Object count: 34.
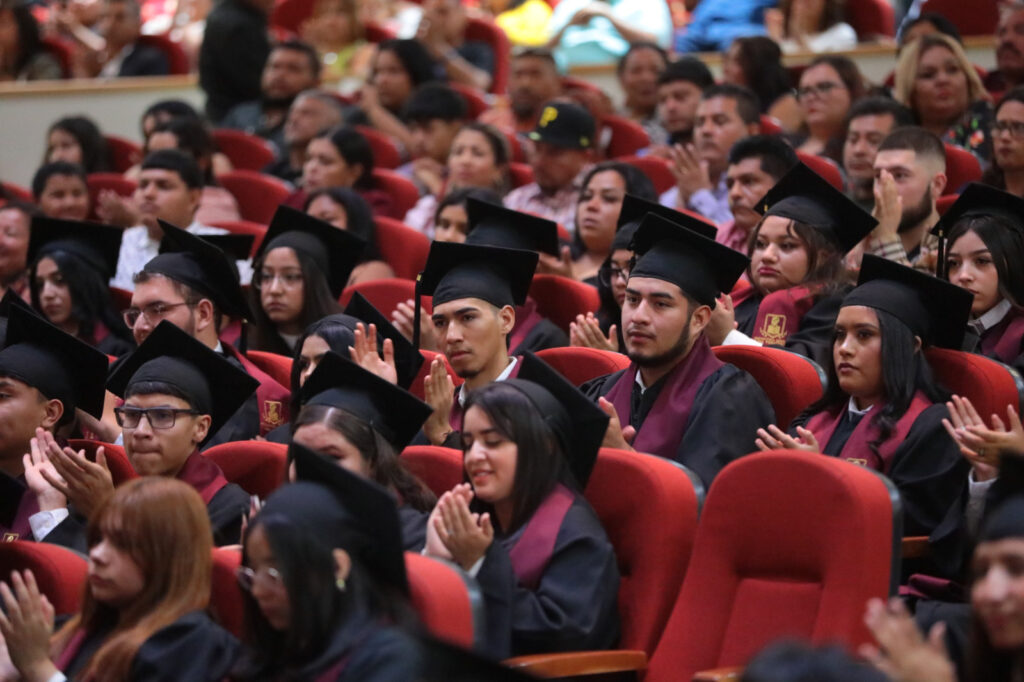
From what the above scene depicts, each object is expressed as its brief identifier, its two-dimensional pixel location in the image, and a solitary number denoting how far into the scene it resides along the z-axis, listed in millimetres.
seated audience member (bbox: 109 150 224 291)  12258
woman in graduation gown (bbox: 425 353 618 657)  5781
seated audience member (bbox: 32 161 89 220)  13398
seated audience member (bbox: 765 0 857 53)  15852
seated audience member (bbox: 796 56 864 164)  12617
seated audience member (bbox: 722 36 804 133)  13992
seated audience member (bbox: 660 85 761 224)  11750
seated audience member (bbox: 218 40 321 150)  16062
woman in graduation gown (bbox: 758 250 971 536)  6531
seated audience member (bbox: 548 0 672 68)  17281
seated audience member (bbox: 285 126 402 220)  13242
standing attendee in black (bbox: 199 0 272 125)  16891
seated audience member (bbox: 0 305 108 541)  8023
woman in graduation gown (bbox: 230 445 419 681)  5090
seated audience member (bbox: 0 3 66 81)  18547
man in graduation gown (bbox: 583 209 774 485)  6937
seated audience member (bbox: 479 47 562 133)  15117
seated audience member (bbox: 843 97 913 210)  10742
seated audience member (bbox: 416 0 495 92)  17281
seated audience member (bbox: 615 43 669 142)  15484
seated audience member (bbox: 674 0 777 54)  16719
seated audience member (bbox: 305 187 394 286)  11547
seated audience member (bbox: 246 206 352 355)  9922
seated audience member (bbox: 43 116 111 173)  15328
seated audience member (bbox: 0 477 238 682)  5535
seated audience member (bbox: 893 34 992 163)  11859
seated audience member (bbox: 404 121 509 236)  12977
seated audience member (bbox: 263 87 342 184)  14836
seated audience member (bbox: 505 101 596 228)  12445
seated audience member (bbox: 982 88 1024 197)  9852
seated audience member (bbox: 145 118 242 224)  13398
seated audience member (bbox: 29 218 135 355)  10555
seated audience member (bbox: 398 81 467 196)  14523
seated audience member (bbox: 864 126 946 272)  9664
